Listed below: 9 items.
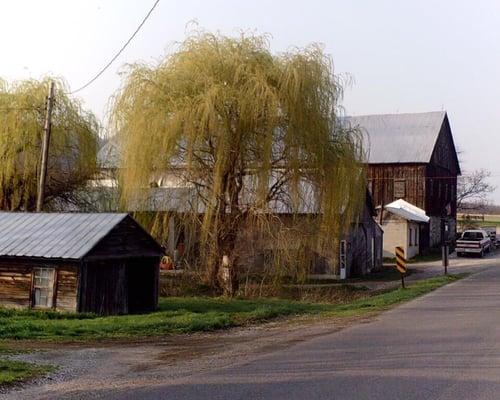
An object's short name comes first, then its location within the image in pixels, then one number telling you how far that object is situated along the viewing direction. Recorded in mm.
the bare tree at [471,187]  79381
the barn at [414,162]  53594
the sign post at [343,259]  34906
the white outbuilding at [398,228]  46000
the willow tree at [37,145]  30656
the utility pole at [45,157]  25219
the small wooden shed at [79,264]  18984
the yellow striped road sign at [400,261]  28172
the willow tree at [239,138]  24609
